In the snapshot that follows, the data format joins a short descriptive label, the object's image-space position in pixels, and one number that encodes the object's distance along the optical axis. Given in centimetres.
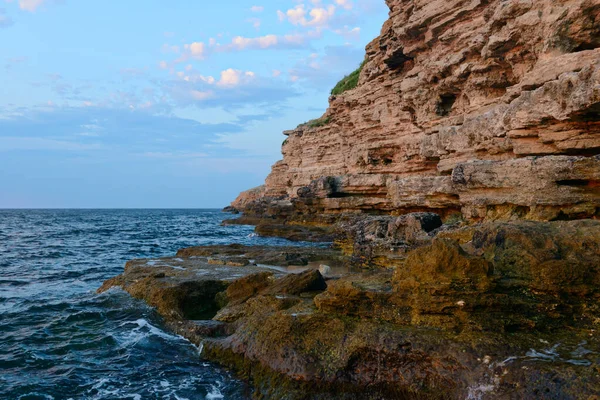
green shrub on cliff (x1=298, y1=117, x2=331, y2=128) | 4749
